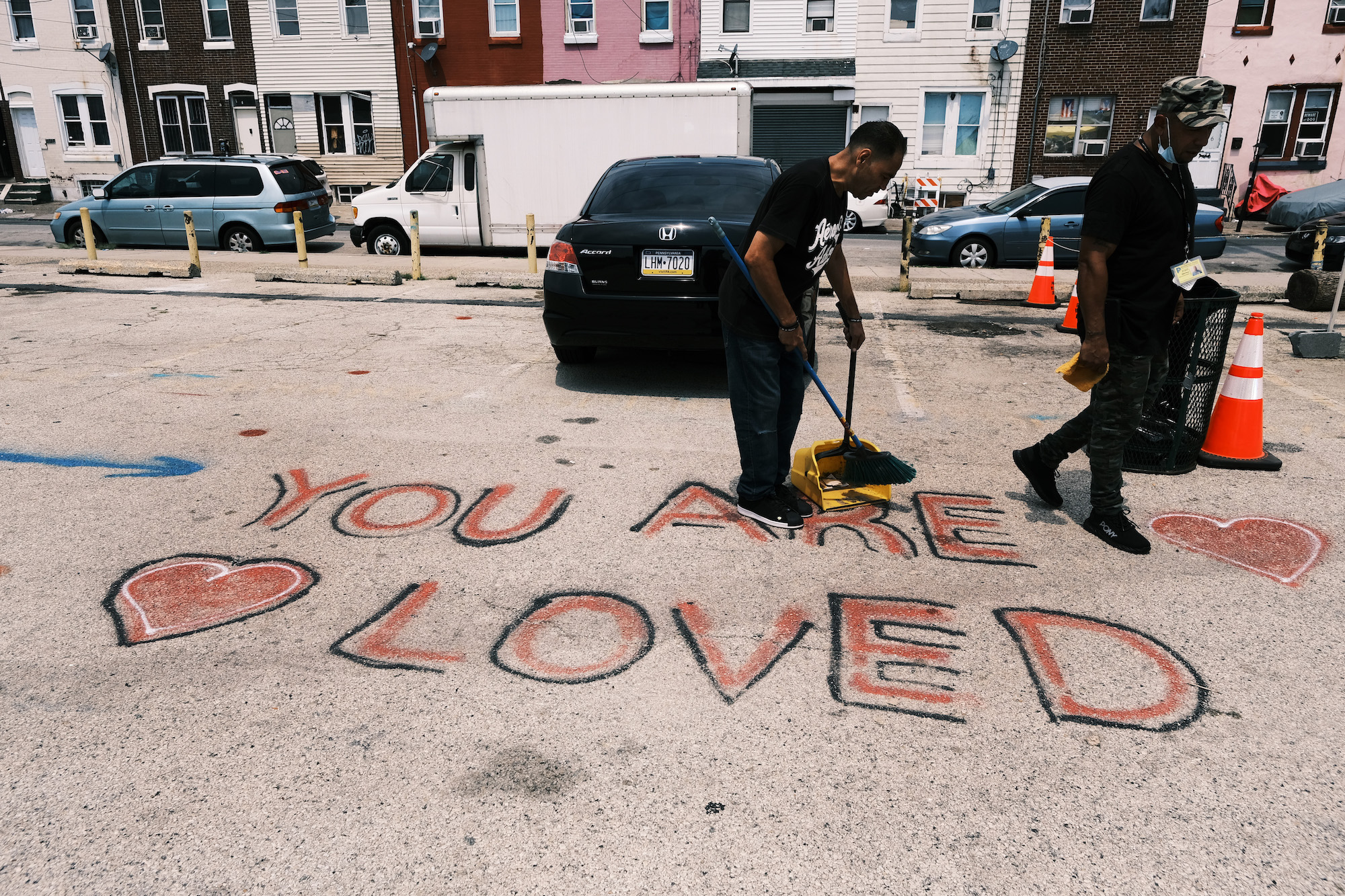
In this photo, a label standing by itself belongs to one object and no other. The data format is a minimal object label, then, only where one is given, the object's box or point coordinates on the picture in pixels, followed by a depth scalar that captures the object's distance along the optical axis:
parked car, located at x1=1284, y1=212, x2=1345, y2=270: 12.44
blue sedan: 14.00
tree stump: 9.92
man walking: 3.49
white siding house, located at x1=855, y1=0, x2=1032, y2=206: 23.03
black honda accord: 5.75
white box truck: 14.20
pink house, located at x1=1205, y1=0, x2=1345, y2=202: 22.30
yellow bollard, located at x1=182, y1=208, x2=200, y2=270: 12.19
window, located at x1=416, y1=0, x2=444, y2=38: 24.50
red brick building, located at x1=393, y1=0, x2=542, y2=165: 24.17
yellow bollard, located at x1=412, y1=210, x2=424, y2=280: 11.91
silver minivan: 15.16
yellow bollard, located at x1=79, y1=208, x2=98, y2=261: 12.81
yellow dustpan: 4.23
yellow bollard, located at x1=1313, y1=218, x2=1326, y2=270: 11.02
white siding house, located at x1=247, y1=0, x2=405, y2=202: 25.02
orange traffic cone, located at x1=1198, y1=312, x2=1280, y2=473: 4.85
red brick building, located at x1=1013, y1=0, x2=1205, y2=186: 22.44
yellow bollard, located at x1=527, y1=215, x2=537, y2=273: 11.76
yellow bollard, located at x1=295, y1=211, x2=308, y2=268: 12.51
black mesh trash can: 4.53
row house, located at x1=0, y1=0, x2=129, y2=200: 26.55
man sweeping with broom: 3.46
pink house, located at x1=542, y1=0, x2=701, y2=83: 23.77
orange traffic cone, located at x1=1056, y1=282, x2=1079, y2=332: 8.31
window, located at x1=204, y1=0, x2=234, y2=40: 25.69
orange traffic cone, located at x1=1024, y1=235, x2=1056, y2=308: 10.27
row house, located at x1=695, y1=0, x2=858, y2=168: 23.30
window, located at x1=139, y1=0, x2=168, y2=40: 26.06
